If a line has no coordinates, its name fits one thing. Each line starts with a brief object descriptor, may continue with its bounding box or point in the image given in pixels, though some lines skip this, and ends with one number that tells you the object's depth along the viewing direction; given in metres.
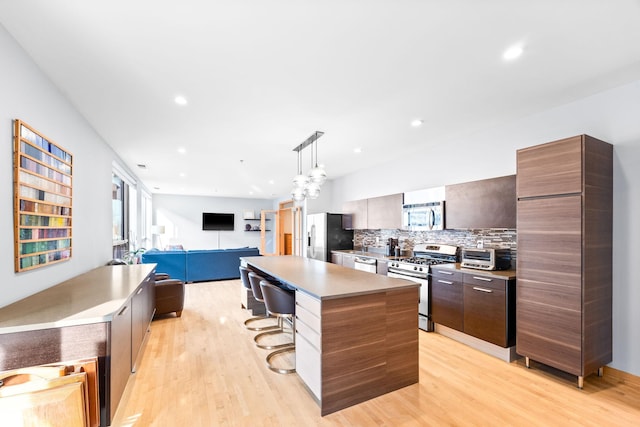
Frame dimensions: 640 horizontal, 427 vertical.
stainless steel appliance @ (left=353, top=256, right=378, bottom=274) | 4.73
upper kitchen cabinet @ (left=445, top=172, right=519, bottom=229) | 3.17
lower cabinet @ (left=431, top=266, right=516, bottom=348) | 2.92
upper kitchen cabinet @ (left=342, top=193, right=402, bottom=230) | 4.82
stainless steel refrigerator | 6.17
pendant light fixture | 3.41
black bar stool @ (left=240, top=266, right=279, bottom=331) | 3.79
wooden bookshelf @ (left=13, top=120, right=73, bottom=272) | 1.93
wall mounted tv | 10.80
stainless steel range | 3.75
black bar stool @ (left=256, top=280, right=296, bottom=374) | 2.72
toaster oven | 3.23
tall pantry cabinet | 2.42
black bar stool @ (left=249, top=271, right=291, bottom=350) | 3.17
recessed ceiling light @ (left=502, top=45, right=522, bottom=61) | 2.02
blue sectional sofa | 6.58
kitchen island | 2.10
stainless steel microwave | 4.00
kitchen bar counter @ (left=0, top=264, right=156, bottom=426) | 1.56
